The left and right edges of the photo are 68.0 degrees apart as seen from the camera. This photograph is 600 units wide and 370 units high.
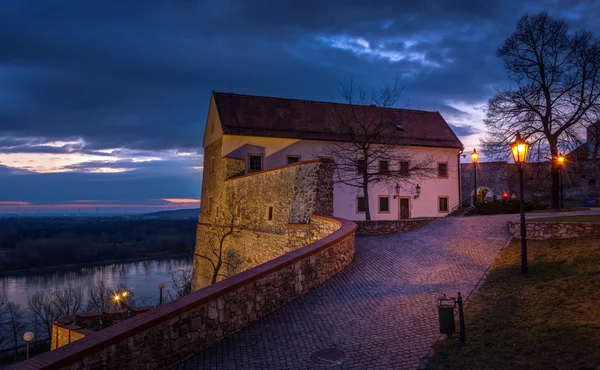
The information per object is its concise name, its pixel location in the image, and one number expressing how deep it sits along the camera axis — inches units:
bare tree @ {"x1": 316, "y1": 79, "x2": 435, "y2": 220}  1055.8
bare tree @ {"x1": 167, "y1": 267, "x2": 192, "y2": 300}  1488.7
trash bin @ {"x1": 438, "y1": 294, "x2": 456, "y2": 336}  288.7
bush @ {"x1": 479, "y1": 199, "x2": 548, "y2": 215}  1093.1
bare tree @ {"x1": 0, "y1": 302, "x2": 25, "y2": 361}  1549.2
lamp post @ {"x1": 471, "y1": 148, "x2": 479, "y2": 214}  975.6
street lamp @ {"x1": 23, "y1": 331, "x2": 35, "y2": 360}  726.1
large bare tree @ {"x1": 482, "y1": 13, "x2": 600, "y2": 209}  932.6
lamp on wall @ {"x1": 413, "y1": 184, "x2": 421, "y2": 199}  1221.7
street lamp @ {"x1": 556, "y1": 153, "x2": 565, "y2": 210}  944.3
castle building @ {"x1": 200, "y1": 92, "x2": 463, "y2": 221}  1083.3
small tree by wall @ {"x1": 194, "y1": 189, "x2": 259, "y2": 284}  955.8
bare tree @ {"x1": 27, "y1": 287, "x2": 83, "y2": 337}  1521.9
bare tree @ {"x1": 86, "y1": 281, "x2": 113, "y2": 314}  1586.9
